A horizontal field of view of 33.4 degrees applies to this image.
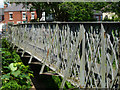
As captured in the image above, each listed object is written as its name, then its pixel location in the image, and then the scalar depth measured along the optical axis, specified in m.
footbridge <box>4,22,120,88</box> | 3.68
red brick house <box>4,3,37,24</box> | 49.25
